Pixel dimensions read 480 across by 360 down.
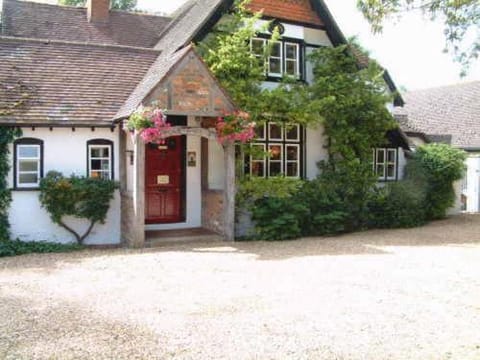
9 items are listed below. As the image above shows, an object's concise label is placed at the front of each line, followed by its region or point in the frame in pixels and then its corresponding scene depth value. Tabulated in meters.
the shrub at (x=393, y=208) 15.13
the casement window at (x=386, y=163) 17.45
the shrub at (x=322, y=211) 13.47
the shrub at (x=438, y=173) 16.80
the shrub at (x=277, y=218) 12.70
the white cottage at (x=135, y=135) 11.69
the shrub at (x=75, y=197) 11.60
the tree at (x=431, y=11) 8.38
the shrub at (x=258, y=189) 13.14
